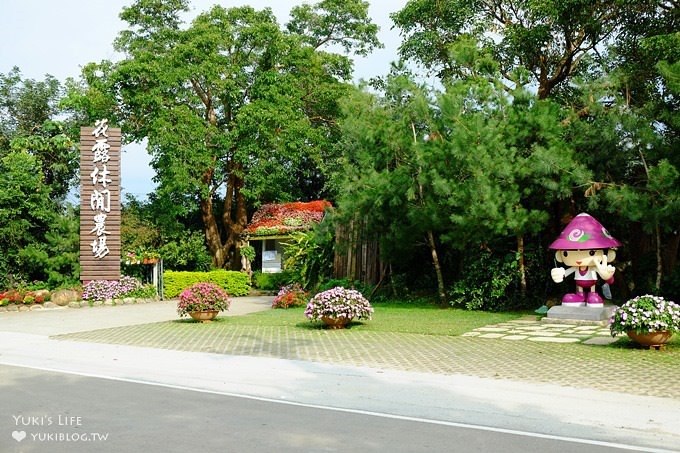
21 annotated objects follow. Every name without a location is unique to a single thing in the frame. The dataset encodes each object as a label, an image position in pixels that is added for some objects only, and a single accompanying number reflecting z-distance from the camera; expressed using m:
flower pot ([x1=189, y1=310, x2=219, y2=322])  13.77
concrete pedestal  12.71
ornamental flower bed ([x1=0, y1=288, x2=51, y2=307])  18.66
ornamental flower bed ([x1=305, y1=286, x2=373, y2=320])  12.15
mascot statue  13.27
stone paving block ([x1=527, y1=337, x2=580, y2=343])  10.45
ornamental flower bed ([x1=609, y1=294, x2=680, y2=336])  9.11
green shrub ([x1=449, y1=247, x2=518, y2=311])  15.53
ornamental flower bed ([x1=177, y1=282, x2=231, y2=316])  13.62
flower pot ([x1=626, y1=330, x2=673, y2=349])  9.20
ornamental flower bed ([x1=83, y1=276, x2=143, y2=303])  19.77
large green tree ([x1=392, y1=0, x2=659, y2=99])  16.44
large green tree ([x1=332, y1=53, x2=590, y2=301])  13.99
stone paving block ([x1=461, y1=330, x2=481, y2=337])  11.35
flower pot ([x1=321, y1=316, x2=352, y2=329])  12.23
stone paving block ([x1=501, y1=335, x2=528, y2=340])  10.97
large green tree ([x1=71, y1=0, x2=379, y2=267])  23.72
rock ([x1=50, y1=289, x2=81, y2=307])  19.11
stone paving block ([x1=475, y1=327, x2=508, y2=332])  12.03
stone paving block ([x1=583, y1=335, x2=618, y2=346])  10.12
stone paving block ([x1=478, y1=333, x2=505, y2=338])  11.22
